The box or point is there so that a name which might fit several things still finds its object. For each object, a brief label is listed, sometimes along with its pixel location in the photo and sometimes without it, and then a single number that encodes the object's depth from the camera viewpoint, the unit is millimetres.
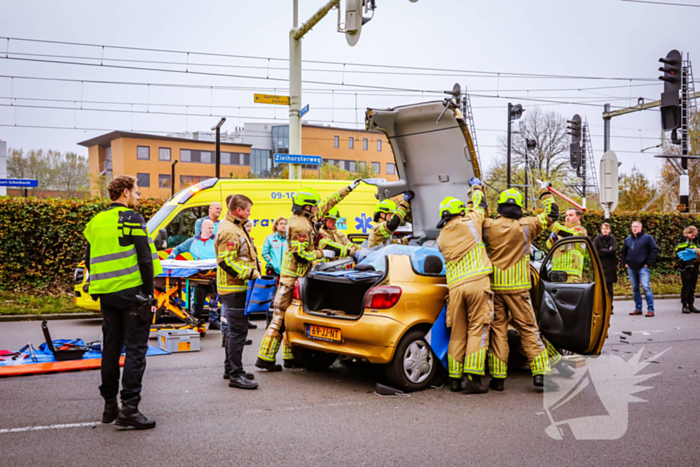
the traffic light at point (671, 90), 17156
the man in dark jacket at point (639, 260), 12984
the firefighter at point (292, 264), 6941
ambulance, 11477
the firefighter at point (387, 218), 8461
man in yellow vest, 4852
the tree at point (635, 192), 42191
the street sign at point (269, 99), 14206
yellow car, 5996
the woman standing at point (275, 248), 10703
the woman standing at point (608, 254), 12547
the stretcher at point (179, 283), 9367
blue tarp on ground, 7086
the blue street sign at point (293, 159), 14512
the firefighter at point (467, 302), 6086
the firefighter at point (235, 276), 6168
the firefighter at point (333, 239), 7836
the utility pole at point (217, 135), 26188
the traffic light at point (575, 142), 22312
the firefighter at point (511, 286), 6234
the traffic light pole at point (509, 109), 24591
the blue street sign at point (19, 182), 20688
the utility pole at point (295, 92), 14922
